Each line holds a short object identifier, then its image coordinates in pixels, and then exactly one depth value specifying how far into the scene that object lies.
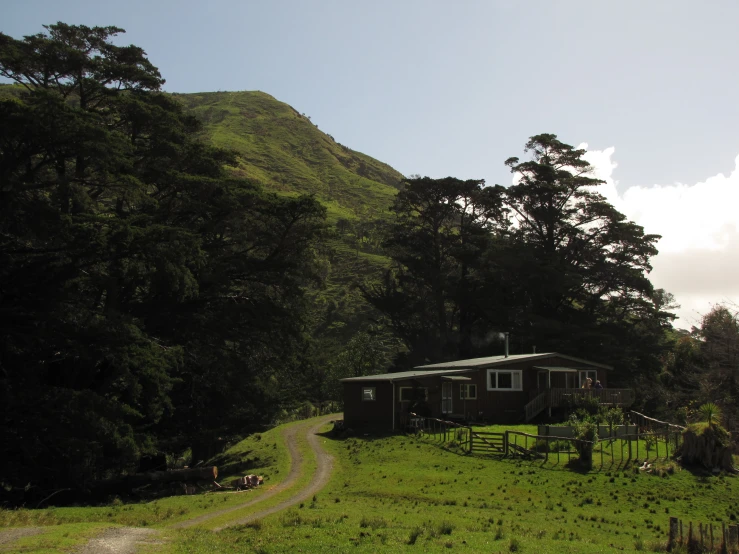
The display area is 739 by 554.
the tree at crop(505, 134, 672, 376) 54.47
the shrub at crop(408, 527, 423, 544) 14.65
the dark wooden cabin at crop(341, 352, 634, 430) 38.72
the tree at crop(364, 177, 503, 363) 62.31
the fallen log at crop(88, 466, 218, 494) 28.59
